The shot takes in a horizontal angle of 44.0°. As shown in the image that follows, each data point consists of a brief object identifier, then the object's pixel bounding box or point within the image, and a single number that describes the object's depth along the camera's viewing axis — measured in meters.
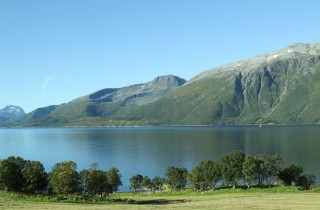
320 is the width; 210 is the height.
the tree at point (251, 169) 119.56
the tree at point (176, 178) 128.44
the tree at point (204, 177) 120.25
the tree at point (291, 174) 121.31
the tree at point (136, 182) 134.61
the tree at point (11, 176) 99.69
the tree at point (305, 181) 118.40
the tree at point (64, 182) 98.38
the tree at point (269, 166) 123.81
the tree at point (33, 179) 101.38
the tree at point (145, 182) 133.38
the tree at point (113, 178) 114.55
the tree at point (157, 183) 134.88
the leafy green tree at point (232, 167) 120.82
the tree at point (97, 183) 101.12
